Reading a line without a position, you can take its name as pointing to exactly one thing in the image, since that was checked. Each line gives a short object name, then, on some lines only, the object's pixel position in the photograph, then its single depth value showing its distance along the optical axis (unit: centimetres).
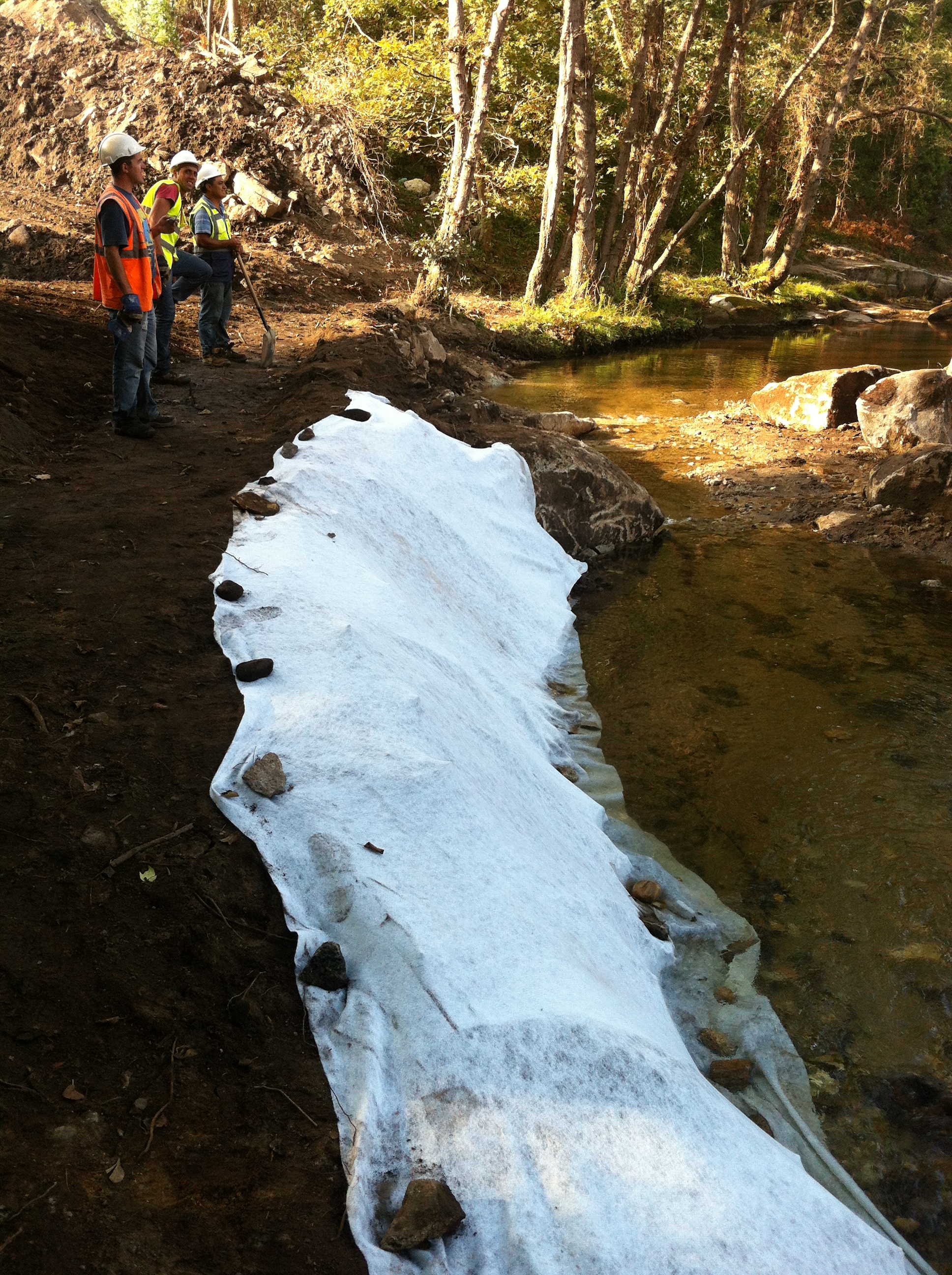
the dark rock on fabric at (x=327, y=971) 229
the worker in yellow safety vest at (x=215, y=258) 781
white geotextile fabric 188
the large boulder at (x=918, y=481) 756
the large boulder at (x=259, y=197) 1525
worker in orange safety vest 531
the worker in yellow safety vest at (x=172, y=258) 664
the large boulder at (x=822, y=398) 1027
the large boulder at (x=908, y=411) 921
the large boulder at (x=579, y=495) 683
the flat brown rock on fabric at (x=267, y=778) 273
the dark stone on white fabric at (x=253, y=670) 322
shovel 857
